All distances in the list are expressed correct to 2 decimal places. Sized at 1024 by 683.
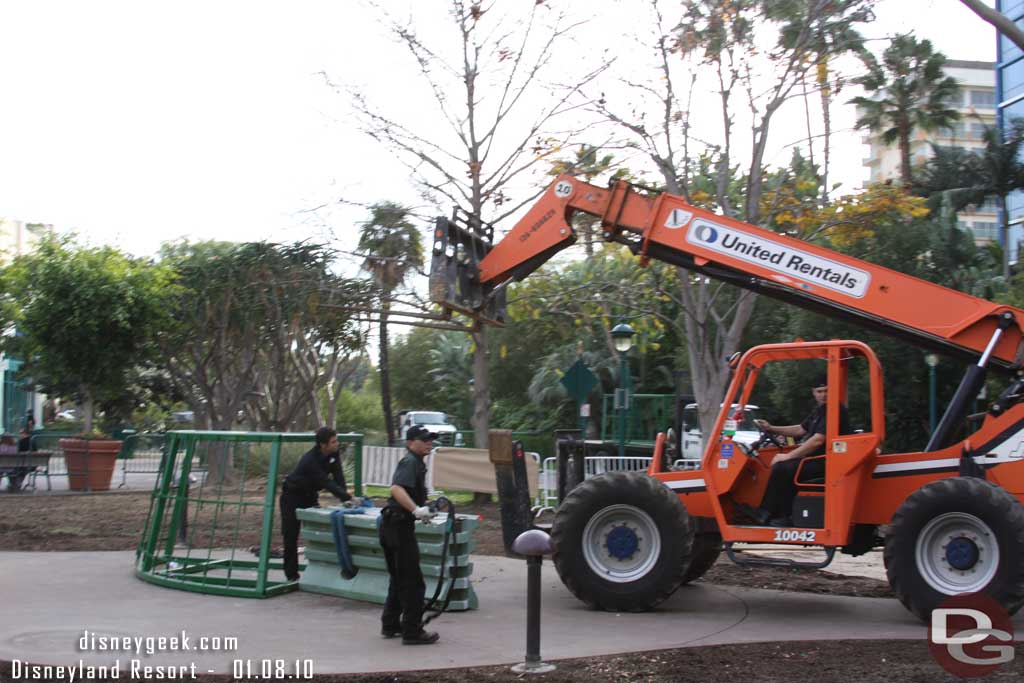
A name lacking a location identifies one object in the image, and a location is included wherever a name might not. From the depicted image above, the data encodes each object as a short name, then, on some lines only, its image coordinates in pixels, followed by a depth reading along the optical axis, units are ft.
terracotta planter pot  70.08
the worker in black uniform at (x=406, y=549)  25.90
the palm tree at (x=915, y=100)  124.98
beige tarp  60.70
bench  66.90
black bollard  23.15
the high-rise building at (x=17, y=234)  117.19
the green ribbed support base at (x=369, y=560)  30.19
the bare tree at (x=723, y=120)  53.21
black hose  26.86
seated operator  30.71
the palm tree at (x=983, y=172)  102.27
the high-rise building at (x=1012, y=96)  112.57
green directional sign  55.57
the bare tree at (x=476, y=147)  58.80
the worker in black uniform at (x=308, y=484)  32.73
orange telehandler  28.43
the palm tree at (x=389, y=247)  59.11
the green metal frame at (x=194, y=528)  31.81
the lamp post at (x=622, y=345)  63.10
